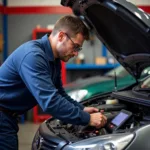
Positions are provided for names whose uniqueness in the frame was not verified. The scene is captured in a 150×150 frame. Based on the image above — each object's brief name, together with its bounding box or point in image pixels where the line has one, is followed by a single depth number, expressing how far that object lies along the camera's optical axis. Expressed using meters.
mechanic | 2.14
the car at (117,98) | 2.04
